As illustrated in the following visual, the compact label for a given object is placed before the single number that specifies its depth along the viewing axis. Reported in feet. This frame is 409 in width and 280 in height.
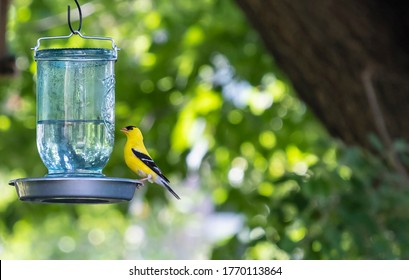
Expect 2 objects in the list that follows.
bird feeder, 21.66
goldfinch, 20.33
